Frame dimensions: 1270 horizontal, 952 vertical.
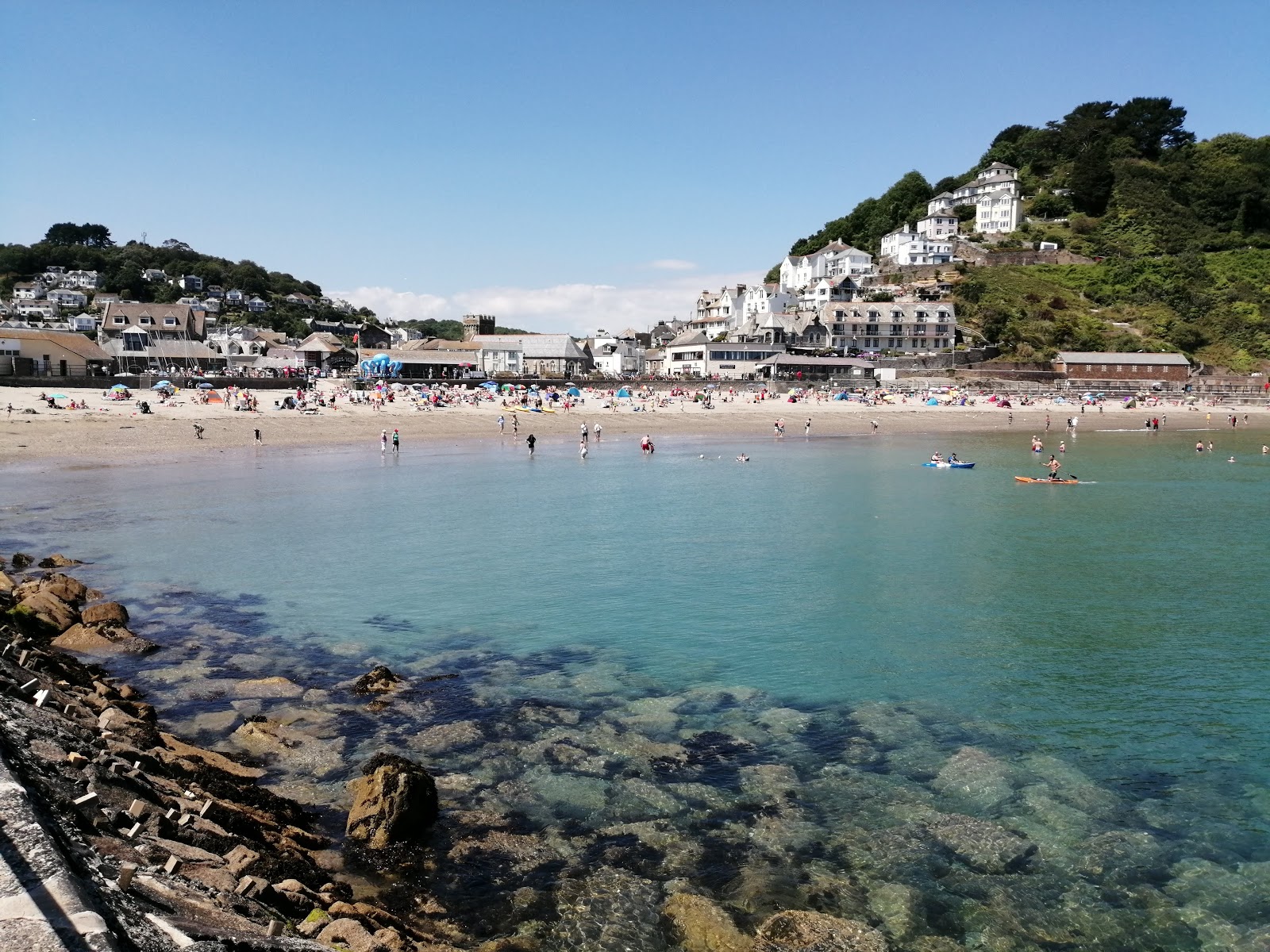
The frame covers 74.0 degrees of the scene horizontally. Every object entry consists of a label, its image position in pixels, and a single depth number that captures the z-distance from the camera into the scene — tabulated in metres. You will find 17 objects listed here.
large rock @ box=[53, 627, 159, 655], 15.69
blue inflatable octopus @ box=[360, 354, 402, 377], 89.69
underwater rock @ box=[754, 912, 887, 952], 7.93
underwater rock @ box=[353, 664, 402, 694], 14.14
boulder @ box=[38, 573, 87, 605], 17.91
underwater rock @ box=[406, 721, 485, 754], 12.12
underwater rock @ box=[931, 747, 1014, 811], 10.94
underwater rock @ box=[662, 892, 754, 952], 8.02
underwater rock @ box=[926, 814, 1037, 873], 9.52
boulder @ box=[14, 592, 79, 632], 15.96
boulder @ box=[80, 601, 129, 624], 16.78
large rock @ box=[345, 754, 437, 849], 9.58
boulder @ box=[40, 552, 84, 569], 22.16
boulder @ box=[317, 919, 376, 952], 6.90
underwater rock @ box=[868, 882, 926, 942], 8.32
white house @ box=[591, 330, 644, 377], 124.12
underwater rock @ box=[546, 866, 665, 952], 8.07
